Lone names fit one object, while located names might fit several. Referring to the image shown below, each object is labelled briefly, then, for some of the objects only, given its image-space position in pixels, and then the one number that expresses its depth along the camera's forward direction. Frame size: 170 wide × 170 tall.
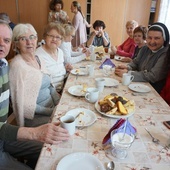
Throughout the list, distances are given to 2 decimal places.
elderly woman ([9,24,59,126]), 1.30
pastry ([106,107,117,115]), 1.03
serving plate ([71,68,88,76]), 1.76
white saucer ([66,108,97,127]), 0.96
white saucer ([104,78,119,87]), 1.52
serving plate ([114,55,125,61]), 2.46
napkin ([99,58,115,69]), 2.05
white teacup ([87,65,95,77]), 1.72
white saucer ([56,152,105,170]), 0.70
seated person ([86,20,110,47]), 3.27
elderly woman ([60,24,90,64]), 2.23
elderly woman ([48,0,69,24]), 4.01
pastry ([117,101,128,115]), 1.03
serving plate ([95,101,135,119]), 1.02
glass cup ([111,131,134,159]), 0.75
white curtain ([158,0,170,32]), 3.54
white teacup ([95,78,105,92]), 1.36
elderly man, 0.83
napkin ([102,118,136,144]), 0.81
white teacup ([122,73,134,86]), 1.52
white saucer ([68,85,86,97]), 1.30
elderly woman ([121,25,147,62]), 2.44
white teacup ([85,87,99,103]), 1.18
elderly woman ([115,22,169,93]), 1.67
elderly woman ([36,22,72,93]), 1.80
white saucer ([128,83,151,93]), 1.42
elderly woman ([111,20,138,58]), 2.80
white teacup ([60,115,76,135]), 0.84
